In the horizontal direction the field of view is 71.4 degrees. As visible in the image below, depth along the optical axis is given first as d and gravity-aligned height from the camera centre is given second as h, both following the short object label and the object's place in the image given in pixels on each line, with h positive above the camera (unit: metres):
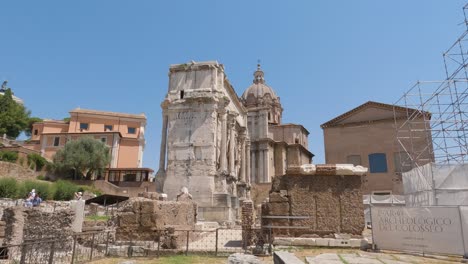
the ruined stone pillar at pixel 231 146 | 26.53 +4.33
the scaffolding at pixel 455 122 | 16.92 +4.25
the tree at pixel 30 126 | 52.53 +11.45
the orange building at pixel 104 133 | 43.62 +8.82
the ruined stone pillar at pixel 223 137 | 23.20 +4.49
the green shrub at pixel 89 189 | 30.37 +0.88
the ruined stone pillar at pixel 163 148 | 23.16 +3.63
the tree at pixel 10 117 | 47.48 +11.83
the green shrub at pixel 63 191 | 27.78 +0.59
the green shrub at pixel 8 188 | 24.66 +0.70
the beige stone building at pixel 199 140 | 20.88 +4.06
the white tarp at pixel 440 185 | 16.16 +0.95
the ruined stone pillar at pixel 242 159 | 31.13 +3.97
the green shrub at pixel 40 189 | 26.11 +0.73
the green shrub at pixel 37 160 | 37.06 +4.19
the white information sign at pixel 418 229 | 7.35 -0.61
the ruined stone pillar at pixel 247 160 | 33.01 +4.10
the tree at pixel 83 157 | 36.44 +4.60
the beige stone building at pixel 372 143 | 29.86 +5.60
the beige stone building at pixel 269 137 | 44.50 +9.40
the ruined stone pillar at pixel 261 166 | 43.67 +4.62
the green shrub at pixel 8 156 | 35.22 +4.47
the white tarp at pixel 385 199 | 23.17 +0.25
